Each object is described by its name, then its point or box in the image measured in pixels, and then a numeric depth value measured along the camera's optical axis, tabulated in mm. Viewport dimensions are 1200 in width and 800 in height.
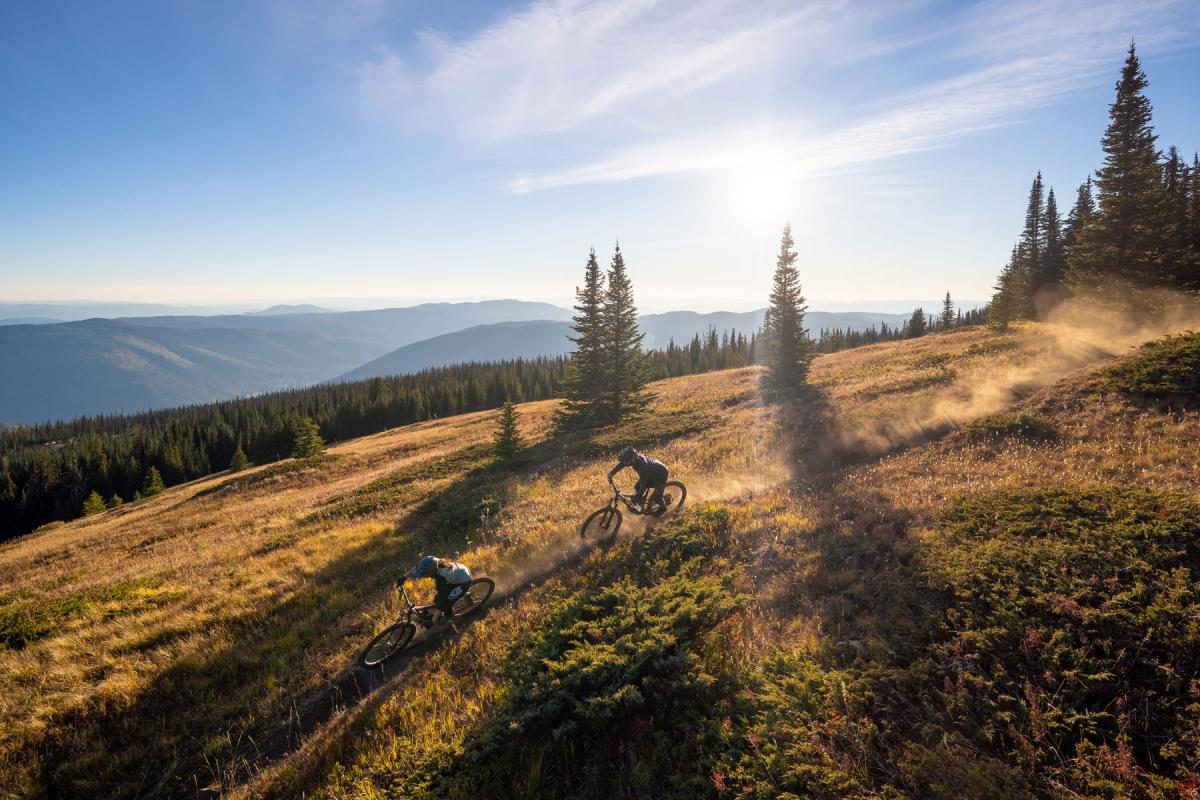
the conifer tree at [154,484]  64250
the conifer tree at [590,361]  33469
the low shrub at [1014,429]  12898
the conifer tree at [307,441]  50500
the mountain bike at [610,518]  12852
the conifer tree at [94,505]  59656
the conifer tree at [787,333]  36406
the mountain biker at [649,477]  12524
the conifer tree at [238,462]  65750
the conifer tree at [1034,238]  57216
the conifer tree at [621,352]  33500
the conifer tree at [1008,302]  49125
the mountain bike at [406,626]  9477
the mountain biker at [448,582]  10055
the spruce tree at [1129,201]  30125
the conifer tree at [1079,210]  54438
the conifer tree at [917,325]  81938
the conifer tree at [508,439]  26844
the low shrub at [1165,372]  12516
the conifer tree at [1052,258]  53469
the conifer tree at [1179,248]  28688
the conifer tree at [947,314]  80944
